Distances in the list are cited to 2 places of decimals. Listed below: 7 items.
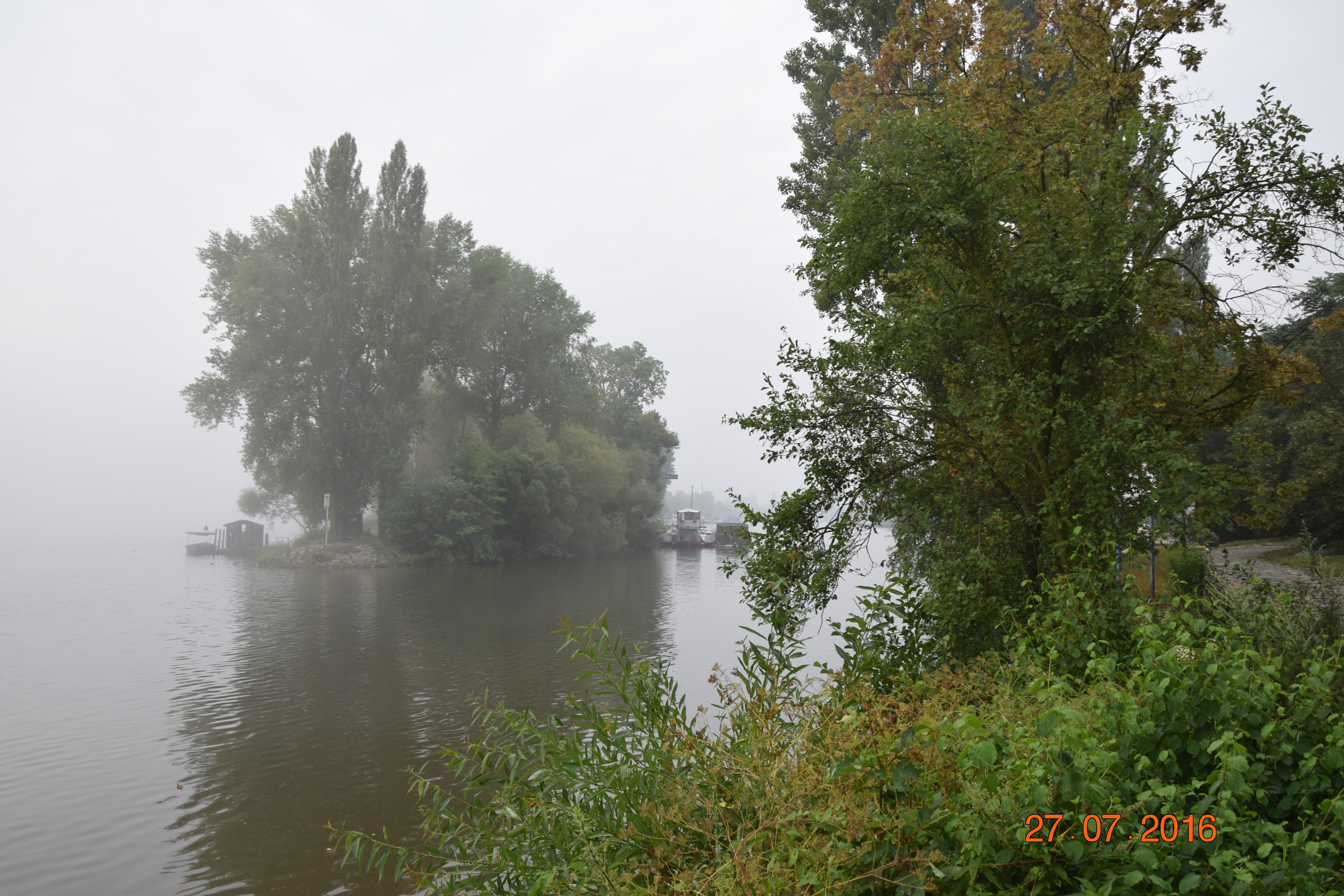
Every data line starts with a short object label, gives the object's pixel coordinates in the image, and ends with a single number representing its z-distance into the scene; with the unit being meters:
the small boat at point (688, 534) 60.91
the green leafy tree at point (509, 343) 42.75
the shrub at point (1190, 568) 12.45
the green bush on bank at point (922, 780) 2.79
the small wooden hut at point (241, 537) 45.28
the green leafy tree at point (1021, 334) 7.57
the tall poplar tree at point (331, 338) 36.22
